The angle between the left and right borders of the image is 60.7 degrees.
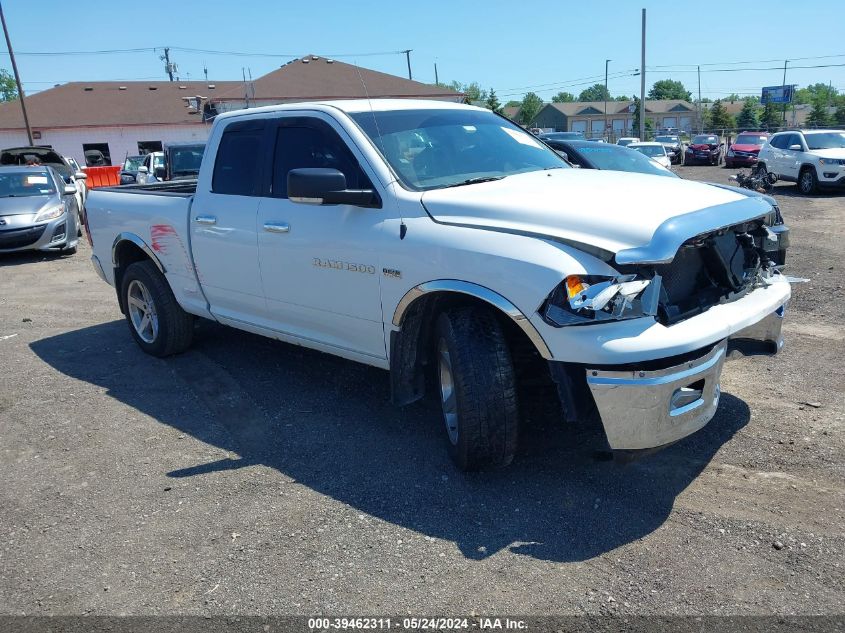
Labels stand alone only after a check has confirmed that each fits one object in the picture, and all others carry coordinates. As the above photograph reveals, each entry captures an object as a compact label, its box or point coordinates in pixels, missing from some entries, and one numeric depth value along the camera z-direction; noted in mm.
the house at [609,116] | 108750
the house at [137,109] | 38688
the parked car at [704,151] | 35719
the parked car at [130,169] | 20094
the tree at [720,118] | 77188
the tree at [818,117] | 65662
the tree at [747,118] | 80438
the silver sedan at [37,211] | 12359
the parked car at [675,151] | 37194
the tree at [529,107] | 111438
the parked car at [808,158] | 17922
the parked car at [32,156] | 20828
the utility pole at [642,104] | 45238
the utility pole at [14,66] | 30609
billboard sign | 68562
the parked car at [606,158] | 9930
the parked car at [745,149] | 32188
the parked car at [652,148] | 25977
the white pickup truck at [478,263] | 3283
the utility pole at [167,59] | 79000
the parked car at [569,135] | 19547
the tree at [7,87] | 84438
